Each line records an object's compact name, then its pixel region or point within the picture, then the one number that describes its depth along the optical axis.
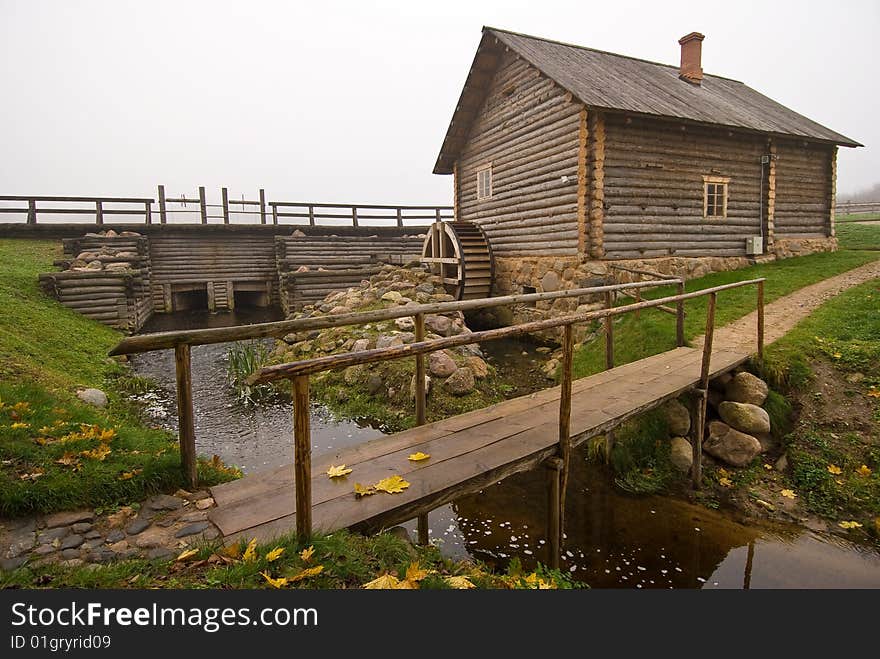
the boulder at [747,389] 6.67
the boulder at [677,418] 6.54
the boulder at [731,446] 6.16
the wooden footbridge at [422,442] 2.90
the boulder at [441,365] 9.13
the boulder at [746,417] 6.30
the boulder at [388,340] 9.91
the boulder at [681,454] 6.18
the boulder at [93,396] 7.21
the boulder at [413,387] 8.64
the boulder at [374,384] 9.09
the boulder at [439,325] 11.79
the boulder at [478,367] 9.63
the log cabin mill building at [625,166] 12.03
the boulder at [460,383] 8.84
